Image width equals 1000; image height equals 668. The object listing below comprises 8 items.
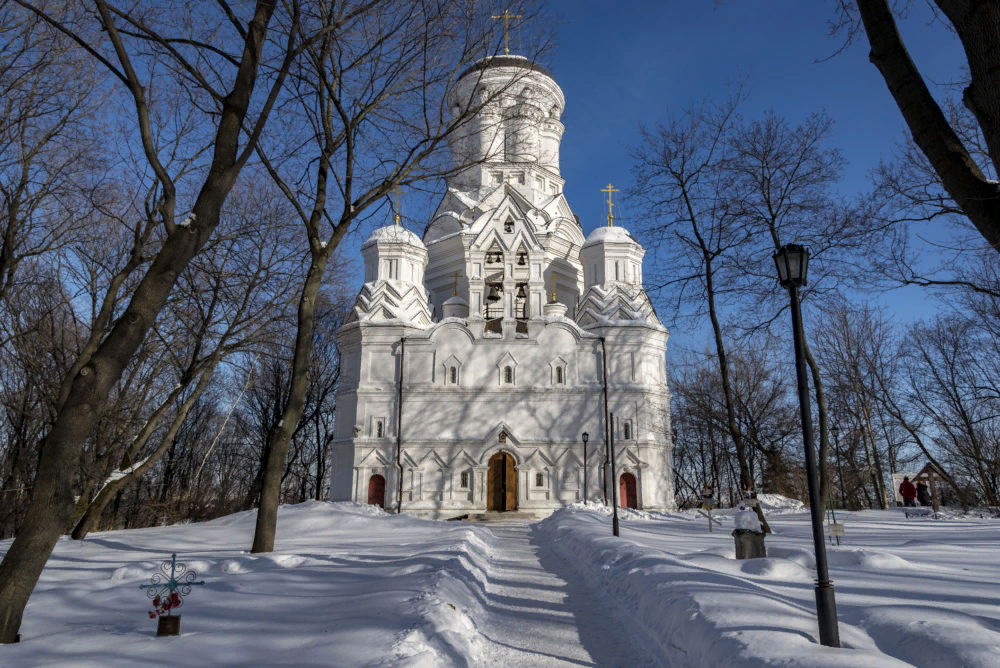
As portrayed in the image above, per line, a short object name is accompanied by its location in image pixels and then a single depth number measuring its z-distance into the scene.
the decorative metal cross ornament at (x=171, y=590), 5.29
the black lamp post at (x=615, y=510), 14.05
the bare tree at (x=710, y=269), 16.16
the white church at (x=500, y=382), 29.22
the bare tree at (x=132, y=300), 5.78
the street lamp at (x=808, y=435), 4.88
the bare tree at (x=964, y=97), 4.68
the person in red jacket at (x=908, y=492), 25.31
